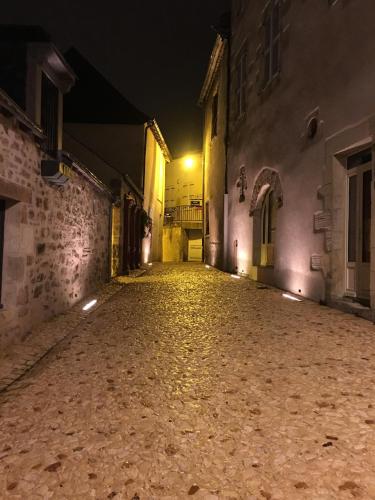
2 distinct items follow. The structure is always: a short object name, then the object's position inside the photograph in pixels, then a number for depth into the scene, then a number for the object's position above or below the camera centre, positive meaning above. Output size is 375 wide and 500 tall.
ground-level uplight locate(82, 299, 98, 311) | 6.57 -0.95
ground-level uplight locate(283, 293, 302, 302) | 7.31 -0.84
